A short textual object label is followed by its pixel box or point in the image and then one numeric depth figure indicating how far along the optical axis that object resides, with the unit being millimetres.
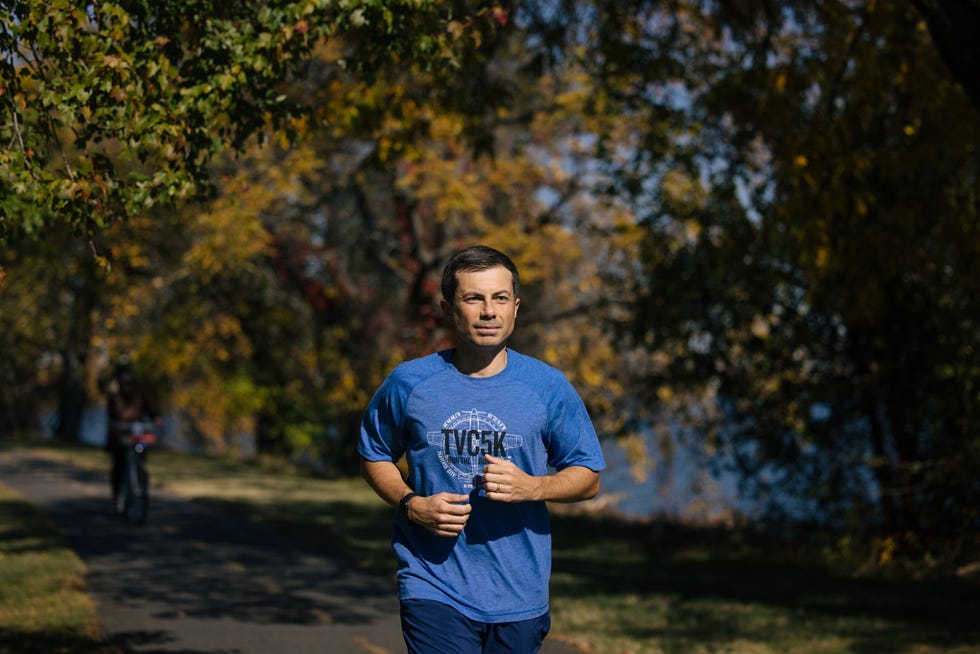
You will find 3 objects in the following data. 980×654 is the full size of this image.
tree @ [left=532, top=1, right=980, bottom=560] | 16935
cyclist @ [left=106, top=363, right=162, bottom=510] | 25862
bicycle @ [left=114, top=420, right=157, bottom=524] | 25645
